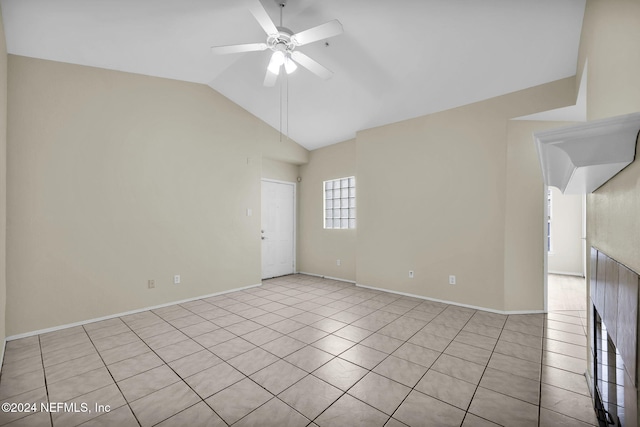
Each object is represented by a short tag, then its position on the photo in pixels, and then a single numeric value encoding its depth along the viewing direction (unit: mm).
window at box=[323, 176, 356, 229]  5641
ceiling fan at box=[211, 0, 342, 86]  2244
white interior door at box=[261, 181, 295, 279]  5852
